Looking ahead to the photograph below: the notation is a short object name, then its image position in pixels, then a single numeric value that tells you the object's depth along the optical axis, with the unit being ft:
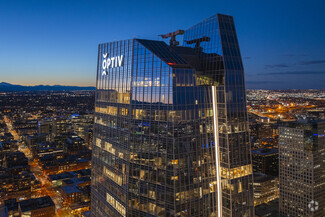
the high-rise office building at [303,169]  432.25
